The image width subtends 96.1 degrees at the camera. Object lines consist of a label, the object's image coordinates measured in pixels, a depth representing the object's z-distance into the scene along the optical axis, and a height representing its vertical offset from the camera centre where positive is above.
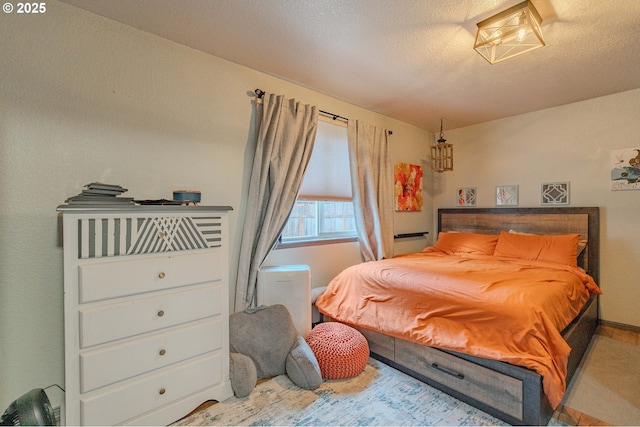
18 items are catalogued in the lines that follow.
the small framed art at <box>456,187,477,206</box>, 4.05 +0.21
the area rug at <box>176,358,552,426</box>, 1.64 -1.19
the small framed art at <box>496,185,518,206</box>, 3.67 +0.21
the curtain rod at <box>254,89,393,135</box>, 2.47 +1.02
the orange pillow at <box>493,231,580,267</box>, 2.83 -0.38
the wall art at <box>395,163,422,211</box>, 3.87 +0.34
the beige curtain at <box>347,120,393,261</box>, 3.24 +0.28
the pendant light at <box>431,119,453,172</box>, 3.62 +0.70
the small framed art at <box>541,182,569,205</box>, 3.30 +0.20
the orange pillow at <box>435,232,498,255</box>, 3.39 -0.39
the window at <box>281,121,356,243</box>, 2.88 +0.19
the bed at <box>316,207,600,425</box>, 1.57 -0.75
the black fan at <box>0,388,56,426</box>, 1.20 -0.85
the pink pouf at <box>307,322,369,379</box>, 2.03 -1.01
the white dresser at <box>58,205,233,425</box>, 1.35 -0.53
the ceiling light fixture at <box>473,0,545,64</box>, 1.68 +1.17
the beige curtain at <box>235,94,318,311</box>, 2.37 +0.25
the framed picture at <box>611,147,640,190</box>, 2.87 +0.42
